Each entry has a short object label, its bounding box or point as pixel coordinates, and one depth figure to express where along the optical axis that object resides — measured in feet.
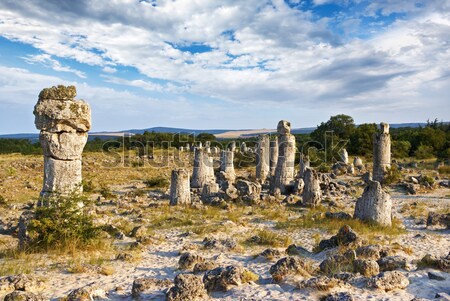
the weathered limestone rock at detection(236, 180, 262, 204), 52.95
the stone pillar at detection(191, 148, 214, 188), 66.28
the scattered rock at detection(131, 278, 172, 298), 19.26
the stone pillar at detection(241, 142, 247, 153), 127.13
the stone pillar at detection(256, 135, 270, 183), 76.61
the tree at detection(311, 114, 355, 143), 136.15
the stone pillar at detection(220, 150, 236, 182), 76.76
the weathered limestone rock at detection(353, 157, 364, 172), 92.04
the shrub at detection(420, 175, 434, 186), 64.25
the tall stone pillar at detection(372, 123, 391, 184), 68.54
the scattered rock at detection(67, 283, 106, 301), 17.78
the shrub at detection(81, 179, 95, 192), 56.13
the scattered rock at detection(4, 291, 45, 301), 16.93
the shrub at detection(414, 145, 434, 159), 109.40
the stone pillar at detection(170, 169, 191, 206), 50.83
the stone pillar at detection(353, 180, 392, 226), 37.32
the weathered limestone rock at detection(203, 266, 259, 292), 19.53
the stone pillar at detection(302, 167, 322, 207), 50.96
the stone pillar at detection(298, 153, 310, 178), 69.09
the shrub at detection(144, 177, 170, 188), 70.79
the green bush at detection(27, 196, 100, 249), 26.96
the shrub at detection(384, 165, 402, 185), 67.72
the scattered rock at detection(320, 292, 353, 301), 16.69
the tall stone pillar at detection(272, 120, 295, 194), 60.75
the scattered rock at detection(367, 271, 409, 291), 18.69
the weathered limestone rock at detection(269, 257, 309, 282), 20.76
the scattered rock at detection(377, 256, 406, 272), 22.36
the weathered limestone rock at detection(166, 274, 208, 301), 17.81
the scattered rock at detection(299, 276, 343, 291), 18.29
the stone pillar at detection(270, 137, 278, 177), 78.02
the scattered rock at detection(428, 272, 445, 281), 20.02
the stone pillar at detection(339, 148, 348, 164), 99.71
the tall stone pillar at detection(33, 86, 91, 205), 30.32
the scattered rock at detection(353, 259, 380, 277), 21.09
